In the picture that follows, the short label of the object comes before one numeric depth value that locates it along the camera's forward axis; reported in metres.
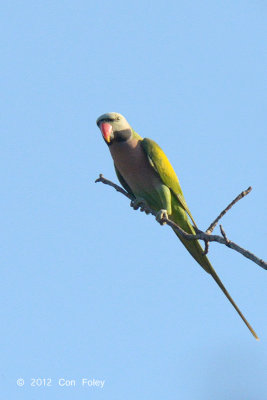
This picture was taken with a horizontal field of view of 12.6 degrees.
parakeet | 12.68
